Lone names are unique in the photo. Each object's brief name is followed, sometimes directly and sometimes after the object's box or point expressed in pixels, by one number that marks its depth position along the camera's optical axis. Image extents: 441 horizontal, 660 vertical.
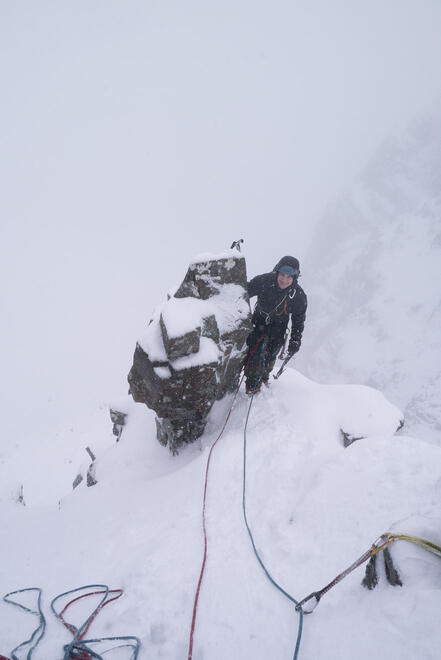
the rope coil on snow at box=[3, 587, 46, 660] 2.96
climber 6.03
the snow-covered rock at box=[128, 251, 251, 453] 5.60
